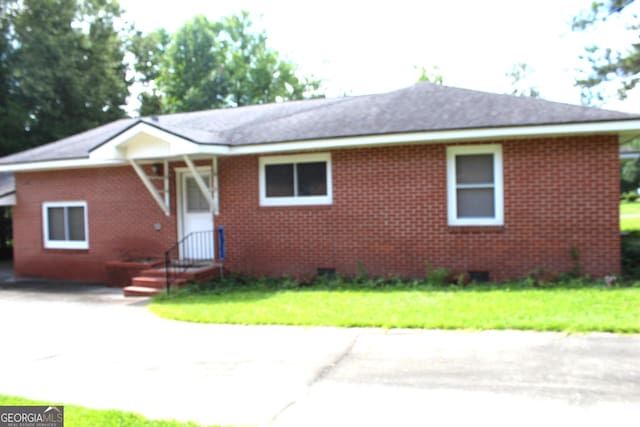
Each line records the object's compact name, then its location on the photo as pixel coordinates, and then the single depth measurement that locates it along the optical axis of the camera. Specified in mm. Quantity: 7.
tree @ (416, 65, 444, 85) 47938
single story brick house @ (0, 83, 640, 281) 9852
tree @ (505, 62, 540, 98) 67375
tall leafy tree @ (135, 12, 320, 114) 44500
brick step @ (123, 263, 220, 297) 11003
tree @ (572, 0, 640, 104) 19266
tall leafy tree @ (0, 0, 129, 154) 23859
